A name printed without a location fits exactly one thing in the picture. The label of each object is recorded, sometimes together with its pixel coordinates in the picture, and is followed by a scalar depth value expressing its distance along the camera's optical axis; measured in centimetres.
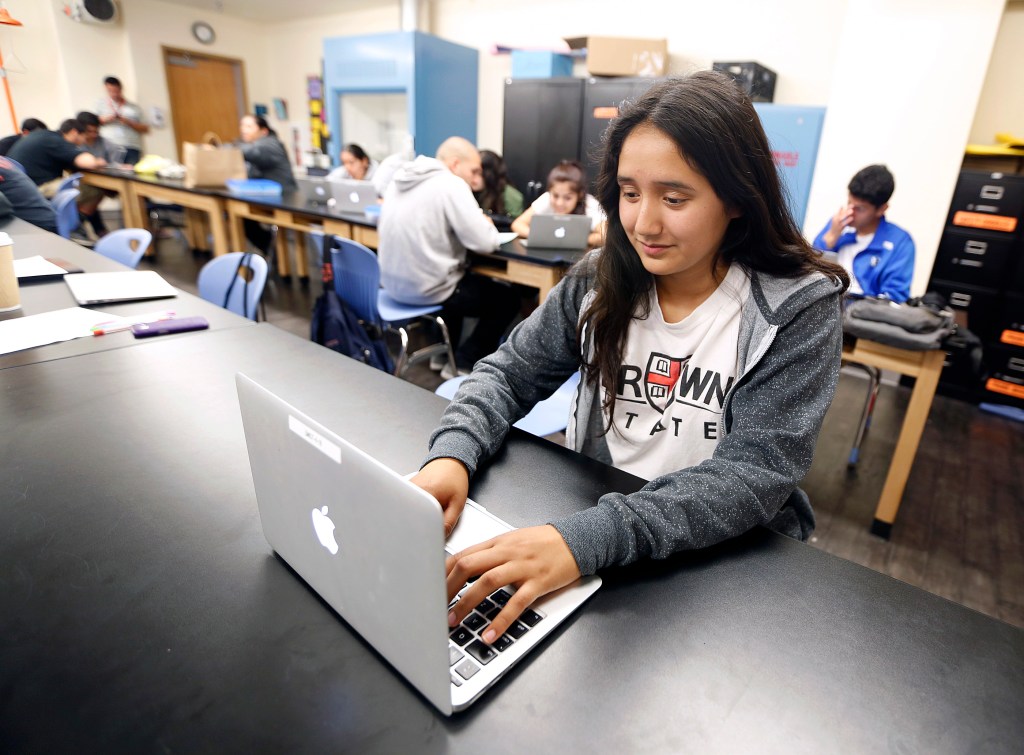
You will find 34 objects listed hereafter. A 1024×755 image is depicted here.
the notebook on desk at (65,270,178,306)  158
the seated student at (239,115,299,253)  482
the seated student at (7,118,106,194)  458
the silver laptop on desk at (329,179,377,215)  357
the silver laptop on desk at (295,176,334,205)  405
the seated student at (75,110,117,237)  553
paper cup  145
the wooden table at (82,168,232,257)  439
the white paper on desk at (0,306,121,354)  128
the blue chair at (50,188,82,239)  365
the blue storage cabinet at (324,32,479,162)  562
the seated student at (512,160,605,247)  332
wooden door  750
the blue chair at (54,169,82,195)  426
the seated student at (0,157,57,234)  290
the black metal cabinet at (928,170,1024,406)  302
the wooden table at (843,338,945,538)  192
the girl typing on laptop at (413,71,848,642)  65
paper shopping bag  448
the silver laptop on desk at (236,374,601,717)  41
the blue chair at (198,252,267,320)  204
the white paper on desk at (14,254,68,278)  179
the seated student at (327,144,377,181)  498
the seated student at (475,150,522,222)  400
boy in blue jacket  253
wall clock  744
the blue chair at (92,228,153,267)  256
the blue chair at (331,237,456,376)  239
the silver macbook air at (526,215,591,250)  276
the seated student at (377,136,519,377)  264
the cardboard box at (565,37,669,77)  435
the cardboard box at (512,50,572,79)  489
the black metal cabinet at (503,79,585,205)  473
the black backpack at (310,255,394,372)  236
